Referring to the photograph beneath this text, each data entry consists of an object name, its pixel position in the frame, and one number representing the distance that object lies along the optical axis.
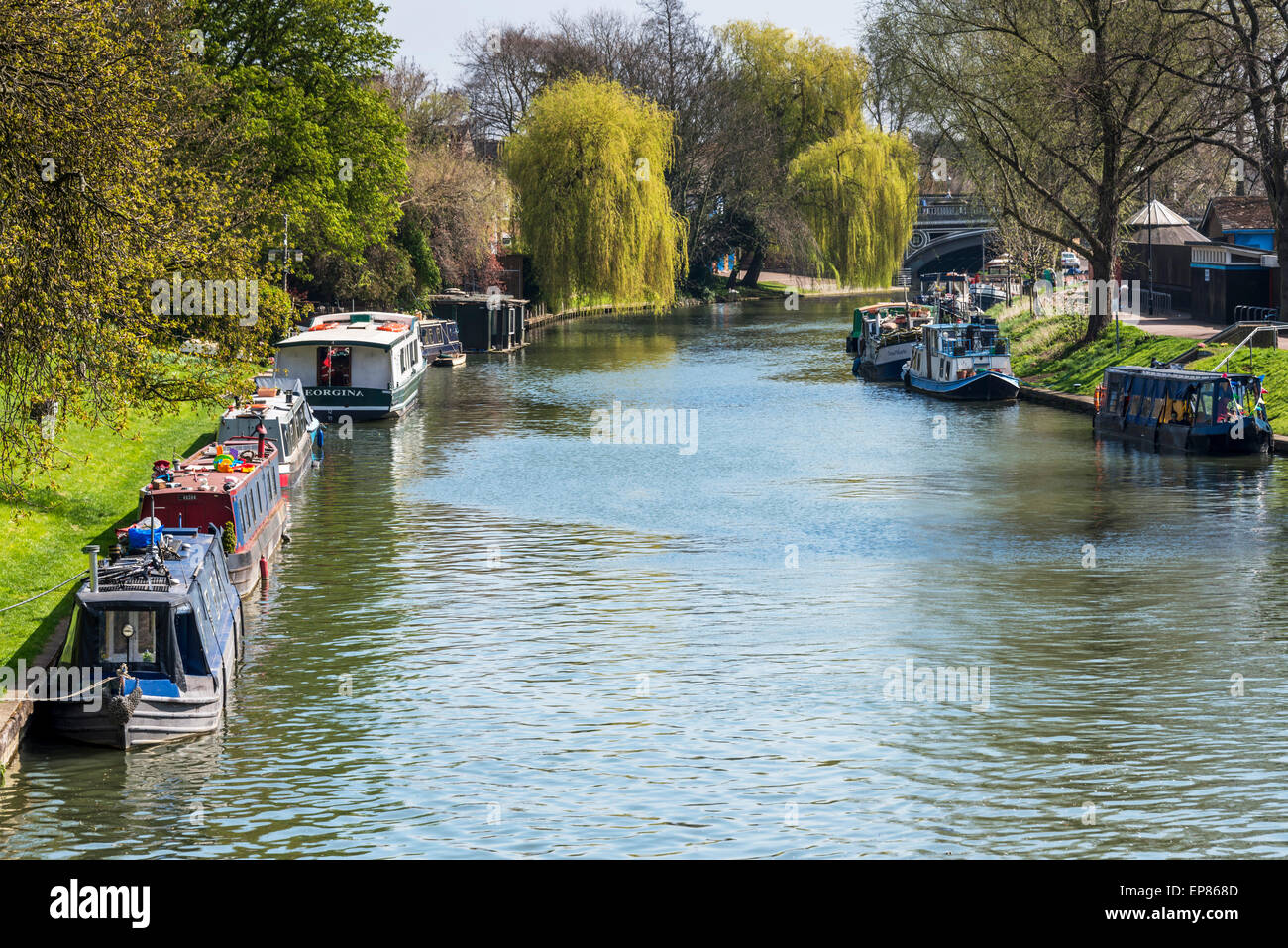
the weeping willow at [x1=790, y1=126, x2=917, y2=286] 111.69
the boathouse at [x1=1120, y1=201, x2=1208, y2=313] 78.81
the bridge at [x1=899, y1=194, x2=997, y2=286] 128.50
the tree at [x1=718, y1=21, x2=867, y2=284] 118.44
